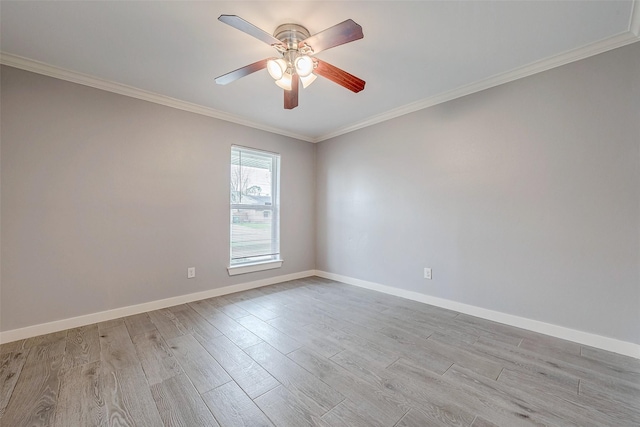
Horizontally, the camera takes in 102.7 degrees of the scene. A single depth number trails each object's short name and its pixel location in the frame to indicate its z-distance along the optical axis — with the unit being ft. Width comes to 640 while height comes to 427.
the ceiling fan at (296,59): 4.96
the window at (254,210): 11.60
